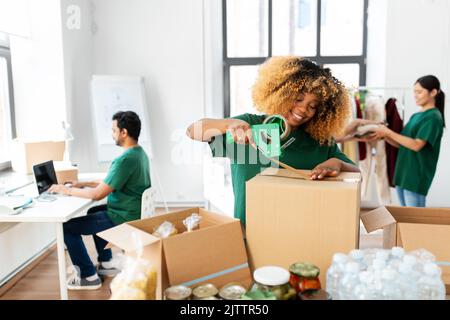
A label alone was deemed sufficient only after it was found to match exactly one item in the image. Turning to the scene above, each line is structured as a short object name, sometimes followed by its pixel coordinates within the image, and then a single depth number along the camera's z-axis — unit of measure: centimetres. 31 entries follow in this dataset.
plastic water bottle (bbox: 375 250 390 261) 92
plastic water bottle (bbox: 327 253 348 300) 91
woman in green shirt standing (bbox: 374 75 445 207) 311
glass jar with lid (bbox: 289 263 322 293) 90
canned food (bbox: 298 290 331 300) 85
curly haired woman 136
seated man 261
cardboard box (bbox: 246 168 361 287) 103
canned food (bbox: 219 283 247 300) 85
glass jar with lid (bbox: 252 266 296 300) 85
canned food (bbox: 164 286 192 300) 85
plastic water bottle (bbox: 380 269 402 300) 83
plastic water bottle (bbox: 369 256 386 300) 84
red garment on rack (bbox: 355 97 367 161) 404
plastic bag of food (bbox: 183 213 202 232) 114
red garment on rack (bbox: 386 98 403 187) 399
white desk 228
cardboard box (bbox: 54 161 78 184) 305
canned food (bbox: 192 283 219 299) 87
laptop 267
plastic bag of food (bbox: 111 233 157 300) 79
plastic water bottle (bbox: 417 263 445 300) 88
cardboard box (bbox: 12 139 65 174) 323
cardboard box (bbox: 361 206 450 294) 107
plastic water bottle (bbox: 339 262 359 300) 86
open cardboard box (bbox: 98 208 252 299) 94
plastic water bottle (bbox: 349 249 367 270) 93
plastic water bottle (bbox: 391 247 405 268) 92
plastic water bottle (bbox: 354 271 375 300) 83
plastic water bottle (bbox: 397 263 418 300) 85
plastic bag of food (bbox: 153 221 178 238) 106
